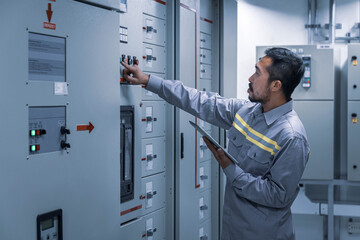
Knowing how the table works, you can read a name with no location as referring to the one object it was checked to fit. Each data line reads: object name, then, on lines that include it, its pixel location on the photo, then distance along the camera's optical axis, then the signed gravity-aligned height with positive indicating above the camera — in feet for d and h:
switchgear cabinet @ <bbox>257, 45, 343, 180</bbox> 15.56 +0.18
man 7.32 -0.84
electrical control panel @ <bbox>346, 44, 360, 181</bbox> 15.38 -0.38
